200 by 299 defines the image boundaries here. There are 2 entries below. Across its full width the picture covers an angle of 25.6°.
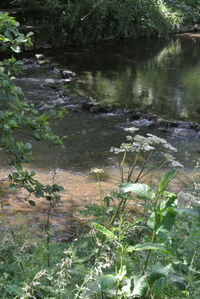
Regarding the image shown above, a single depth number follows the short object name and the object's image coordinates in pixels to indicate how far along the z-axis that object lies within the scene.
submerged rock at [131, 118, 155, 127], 10.36
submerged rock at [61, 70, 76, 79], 15.22
